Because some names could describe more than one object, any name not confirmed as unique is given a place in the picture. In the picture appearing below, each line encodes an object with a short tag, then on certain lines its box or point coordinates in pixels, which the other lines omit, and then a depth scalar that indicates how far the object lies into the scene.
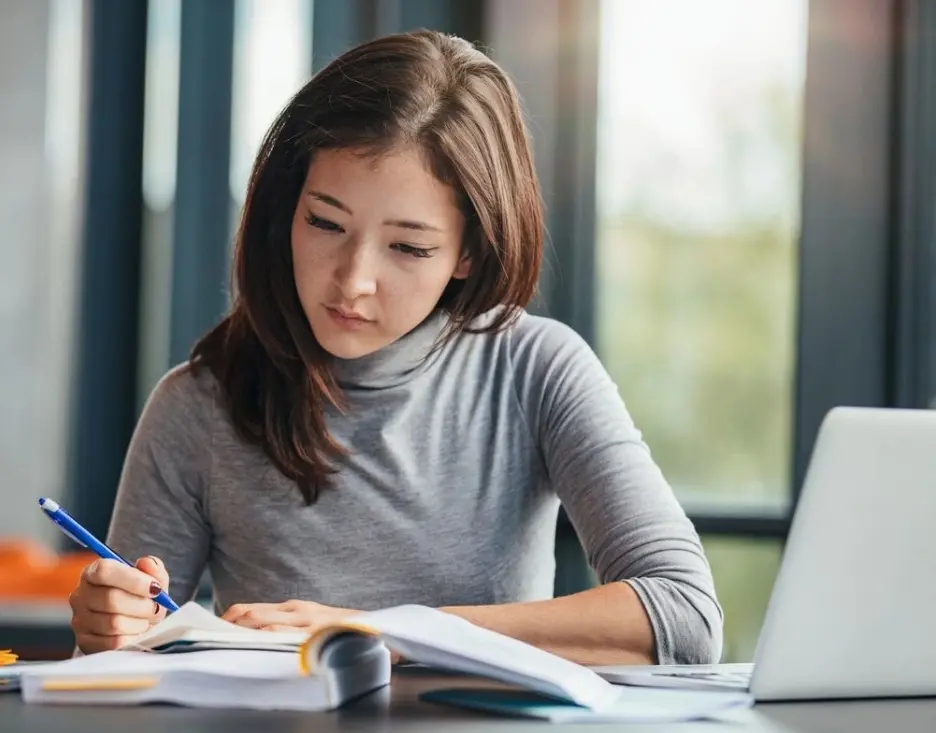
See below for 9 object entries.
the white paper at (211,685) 1.24
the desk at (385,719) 1.20
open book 1.24
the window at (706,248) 2.55
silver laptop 1.25
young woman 1.64
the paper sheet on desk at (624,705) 1.22
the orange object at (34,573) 2.38
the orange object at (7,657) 1.37
